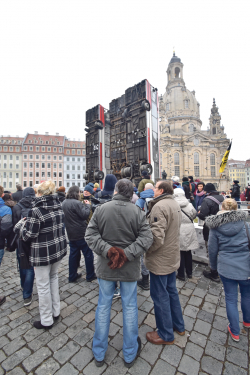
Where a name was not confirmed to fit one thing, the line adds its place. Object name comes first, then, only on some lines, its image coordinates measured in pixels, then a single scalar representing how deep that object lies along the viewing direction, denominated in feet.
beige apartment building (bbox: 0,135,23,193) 175.73
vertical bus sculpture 41.73
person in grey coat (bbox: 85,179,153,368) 6.70
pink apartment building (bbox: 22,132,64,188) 176.24
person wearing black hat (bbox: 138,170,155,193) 14.87
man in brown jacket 7.53
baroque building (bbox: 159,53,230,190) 178.40
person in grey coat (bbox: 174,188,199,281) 12.65
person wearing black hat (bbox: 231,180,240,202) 29.96
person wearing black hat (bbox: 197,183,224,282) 13.04
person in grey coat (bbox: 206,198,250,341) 7.64
